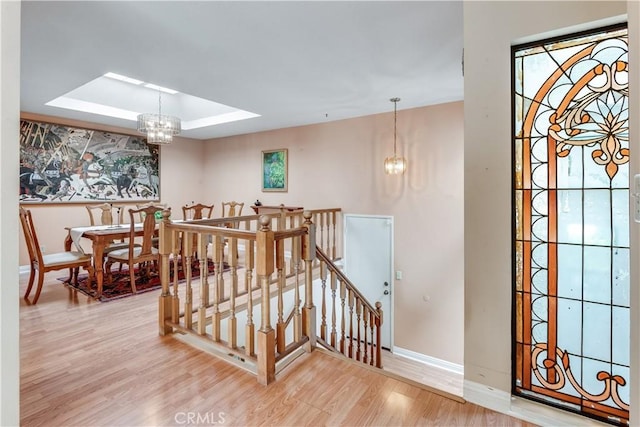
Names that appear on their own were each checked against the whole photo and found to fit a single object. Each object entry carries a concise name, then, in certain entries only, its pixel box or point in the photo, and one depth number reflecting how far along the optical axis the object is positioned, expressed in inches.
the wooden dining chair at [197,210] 191.5
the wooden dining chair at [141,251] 145.3
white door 196.4
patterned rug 143.5
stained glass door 55.6
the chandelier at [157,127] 165.0
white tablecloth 148.5
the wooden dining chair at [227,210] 264.6
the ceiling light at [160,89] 204.8
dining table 138.0
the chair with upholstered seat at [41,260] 127.9
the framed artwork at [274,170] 235.8
